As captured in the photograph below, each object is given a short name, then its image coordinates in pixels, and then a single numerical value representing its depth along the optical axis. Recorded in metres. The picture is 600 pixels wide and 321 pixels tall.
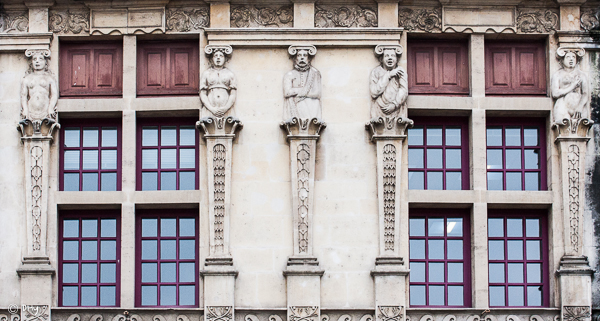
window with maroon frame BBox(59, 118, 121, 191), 28.70
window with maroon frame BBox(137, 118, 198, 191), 28.62
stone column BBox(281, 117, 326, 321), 27.20
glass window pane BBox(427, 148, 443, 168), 28.75
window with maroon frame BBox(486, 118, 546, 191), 28.72
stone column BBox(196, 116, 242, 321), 27.22
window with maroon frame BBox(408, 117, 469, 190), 28.66
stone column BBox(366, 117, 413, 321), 27.23
